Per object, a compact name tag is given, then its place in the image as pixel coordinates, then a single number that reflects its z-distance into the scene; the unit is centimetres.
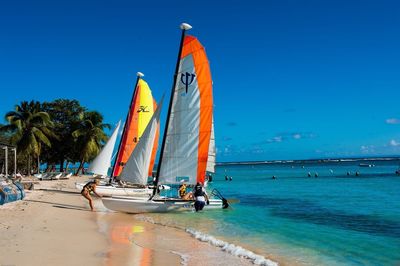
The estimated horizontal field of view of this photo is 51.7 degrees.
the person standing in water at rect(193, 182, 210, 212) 2152
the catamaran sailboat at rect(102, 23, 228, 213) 2155
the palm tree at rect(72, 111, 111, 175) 6131
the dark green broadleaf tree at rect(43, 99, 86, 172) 6600
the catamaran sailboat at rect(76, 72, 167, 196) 2845
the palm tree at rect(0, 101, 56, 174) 5094
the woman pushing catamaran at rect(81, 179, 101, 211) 2209
